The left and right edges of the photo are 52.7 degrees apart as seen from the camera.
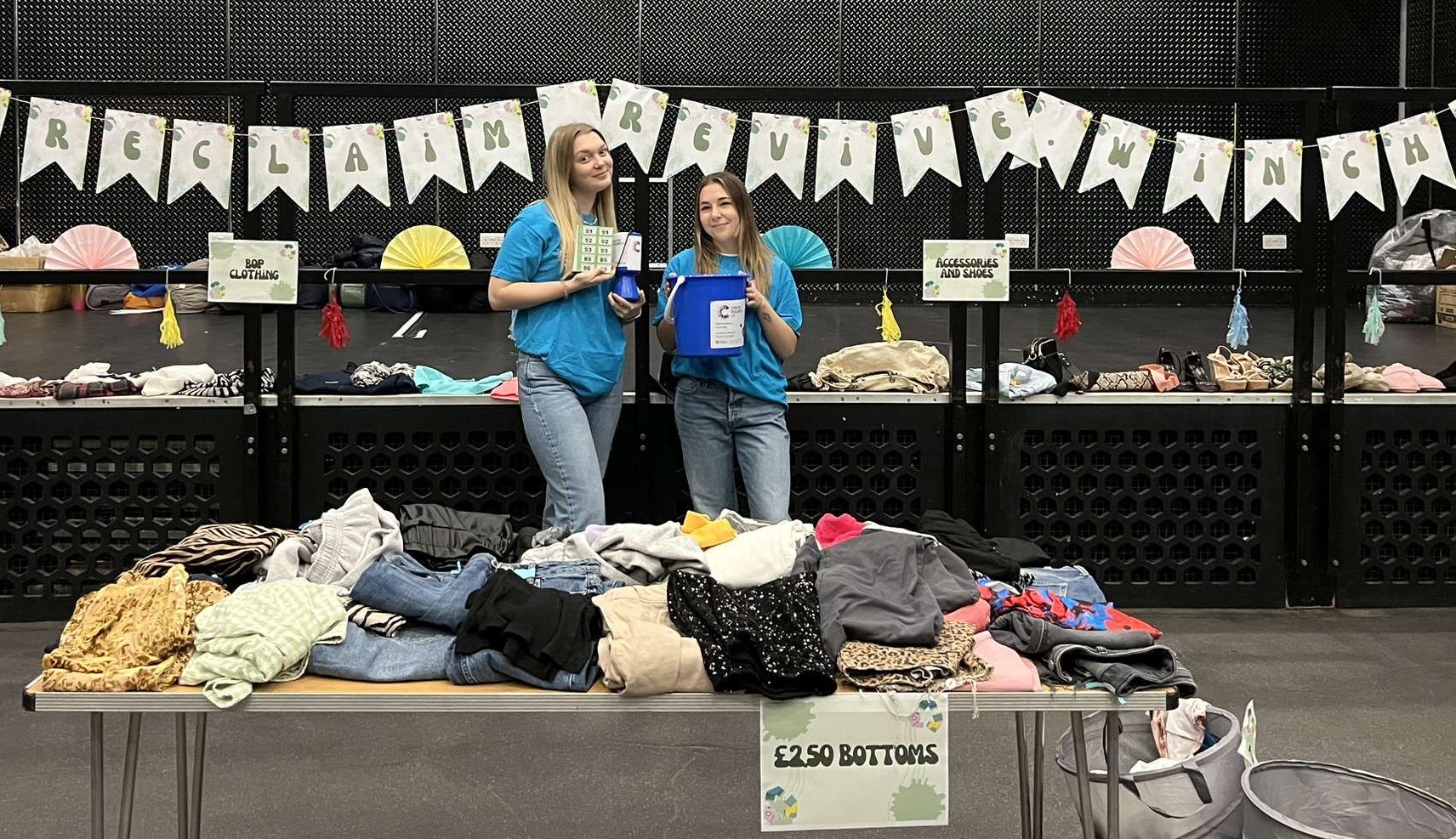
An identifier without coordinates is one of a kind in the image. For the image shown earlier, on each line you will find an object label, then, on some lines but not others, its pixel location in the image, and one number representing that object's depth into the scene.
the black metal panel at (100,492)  5.39
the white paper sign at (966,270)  5.38
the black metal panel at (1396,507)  5.60
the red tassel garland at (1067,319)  5.52
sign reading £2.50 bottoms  2.77
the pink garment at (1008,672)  2.83
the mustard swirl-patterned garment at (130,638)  2.74
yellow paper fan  5.29
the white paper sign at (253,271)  5.21
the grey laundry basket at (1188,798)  3.06
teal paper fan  5.37
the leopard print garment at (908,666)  2.80
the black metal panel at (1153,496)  5.59
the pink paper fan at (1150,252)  5.54
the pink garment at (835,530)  3.50
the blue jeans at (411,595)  3.03
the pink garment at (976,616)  3.06
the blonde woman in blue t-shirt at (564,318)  4.46
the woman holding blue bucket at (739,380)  4.58
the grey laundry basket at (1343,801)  3.06
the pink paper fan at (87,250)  5.33
